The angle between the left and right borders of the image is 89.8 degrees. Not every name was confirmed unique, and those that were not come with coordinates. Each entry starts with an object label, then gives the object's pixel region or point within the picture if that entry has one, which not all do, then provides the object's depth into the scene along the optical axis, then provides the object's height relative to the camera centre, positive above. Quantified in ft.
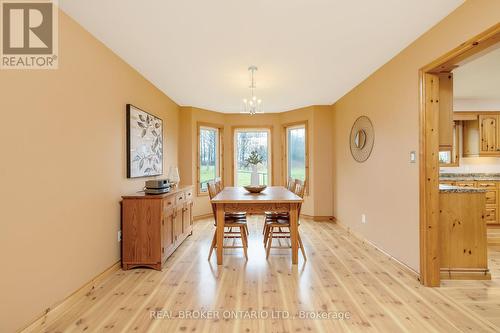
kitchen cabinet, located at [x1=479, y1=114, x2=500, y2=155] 15.69 +1.89
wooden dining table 9.81 -1.70
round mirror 12.64 +1.35
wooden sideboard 9.41 -2.44
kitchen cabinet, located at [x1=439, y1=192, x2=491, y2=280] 8.50 -2.58
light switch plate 8.59 +0.29
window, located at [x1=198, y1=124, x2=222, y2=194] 18.54 +0.86
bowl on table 11.56 -1.06
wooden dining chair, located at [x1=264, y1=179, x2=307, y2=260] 10.57 -2.47
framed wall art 10.33 +1.04
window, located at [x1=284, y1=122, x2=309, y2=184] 18.67 +1.09
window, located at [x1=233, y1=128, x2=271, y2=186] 20.20 +1.31
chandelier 10.87 +4.00
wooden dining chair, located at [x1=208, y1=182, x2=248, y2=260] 10.53 -2.46
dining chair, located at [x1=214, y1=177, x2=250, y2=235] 11.57 -2.27
